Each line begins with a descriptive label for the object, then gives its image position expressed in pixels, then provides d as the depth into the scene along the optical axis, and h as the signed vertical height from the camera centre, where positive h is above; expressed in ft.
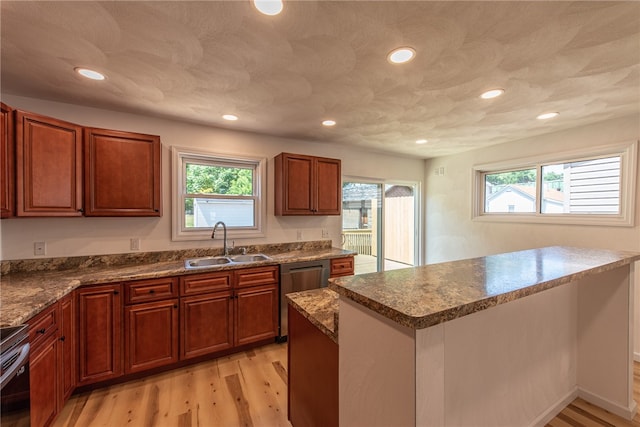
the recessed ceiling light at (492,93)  6.95 +3.25
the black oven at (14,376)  3.87 -2.64
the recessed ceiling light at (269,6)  3.97 +3.23
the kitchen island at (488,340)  2.61 -1.95
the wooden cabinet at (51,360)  4.89 -3.16
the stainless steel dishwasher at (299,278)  9.41 -2.49
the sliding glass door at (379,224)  14.19 -0.71
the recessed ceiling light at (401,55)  5.15 +3.22
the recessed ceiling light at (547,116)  8.60 +3.25
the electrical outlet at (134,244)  8.79 -1.10
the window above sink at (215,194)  9.61 +0.72
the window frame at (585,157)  8.61 +1.04
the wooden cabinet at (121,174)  7.61 +1.17
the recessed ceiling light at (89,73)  6.00 +3.28
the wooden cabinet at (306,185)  10.71 +1.15
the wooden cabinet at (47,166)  6.24 +1.17
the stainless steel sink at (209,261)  9.19 -1.80
